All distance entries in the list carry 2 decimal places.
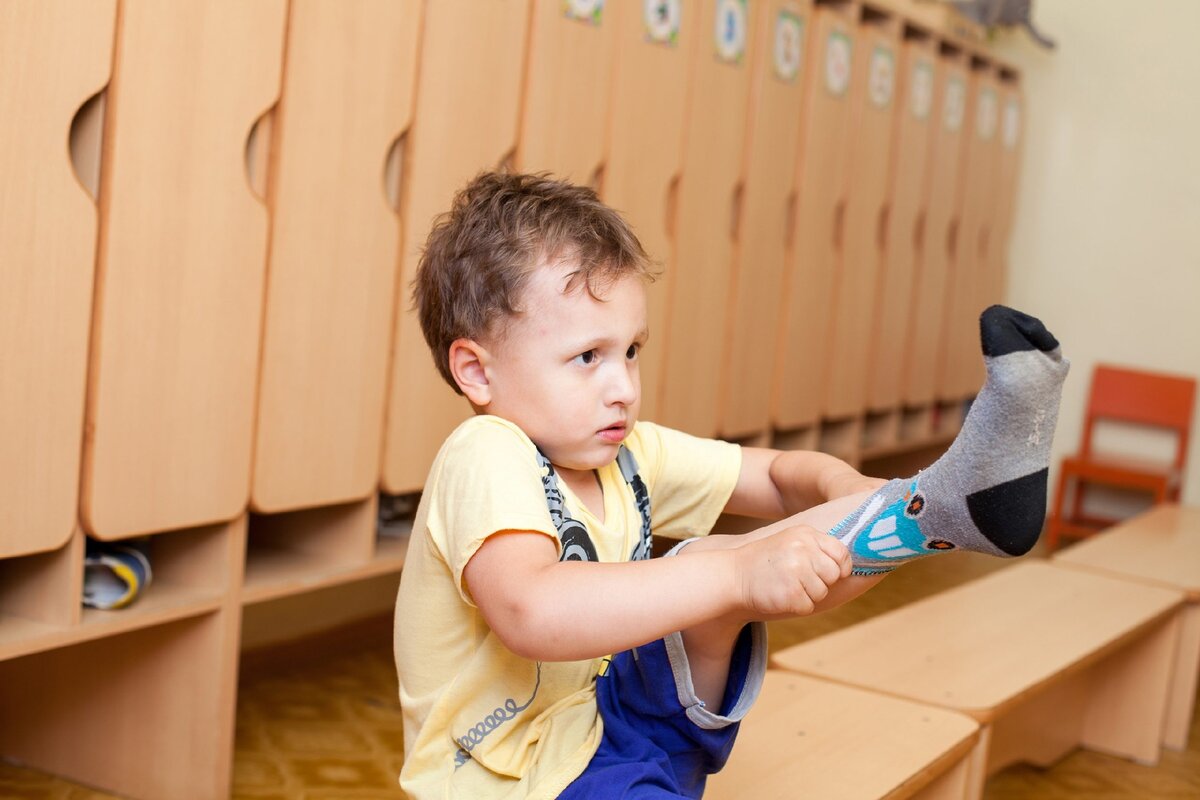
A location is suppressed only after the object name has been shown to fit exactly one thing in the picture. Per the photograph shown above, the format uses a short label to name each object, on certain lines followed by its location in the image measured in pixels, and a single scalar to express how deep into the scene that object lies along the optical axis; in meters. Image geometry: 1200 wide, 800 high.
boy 0.98
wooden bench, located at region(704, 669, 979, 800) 1.56
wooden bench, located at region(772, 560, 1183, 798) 2.03
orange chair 4.74
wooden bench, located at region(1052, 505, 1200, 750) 2.92
